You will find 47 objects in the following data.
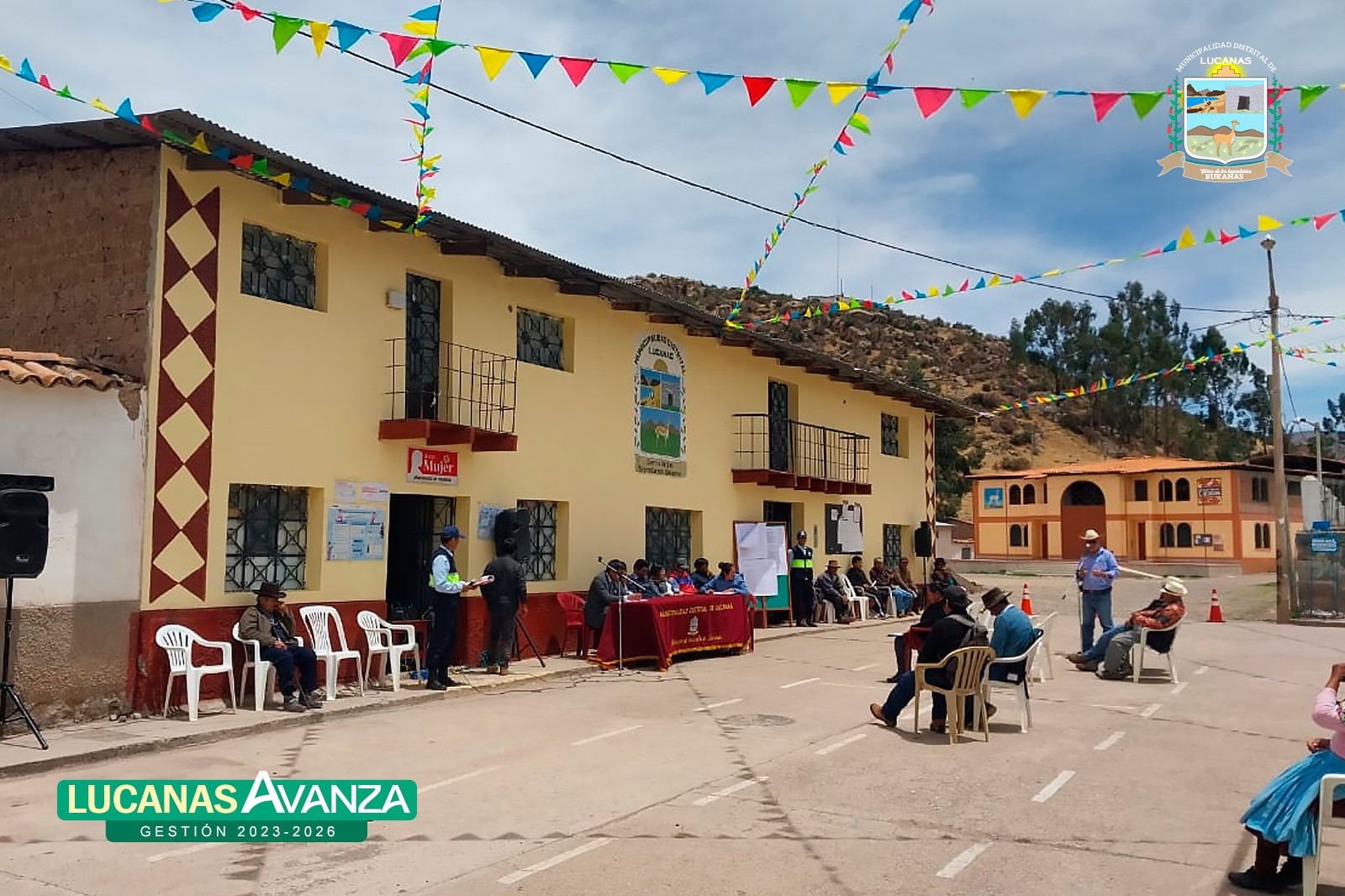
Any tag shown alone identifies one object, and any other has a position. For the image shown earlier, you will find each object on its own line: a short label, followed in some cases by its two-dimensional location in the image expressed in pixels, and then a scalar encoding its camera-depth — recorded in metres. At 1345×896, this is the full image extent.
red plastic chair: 15.49
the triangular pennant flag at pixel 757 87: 8.84
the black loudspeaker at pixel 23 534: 8.53
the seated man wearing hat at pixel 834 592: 22.56
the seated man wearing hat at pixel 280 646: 10.66
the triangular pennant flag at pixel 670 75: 8.66
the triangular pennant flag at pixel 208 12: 7.66
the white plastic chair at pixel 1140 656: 13.28
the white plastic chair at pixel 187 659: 10.11
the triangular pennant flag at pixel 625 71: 8.48
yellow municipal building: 10.57
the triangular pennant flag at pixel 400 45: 8.27
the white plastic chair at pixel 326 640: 11.38
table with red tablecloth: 14.79
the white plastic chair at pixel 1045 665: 12.83
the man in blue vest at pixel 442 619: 12.20
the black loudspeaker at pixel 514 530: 14.21
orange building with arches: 47.34
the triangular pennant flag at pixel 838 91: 8.85
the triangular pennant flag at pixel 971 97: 9.01
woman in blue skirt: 5.20
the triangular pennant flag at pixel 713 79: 8.73
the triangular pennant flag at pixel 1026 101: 8.98
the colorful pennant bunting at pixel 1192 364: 19.83
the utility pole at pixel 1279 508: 23.44
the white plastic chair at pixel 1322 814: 5.11
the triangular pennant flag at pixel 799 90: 8.86
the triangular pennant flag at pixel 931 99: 9.07
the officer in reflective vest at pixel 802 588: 21.59
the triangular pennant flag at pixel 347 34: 7.97
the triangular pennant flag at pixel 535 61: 8.38
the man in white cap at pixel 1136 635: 12.98
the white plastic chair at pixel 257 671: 10.58
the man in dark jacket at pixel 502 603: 13.42
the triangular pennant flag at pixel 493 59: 8.28
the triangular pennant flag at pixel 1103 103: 9.02
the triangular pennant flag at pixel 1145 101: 8.90
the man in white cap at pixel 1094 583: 14.87
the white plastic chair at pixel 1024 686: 9.80
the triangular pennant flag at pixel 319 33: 7.99
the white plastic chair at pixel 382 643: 12.13
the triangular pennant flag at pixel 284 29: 7.96
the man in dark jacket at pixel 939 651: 9.46
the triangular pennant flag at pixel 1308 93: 8.81
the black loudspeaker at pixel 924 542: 27.33
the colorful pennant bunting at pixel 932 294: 11.19
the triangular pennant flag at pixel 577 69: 8.52
